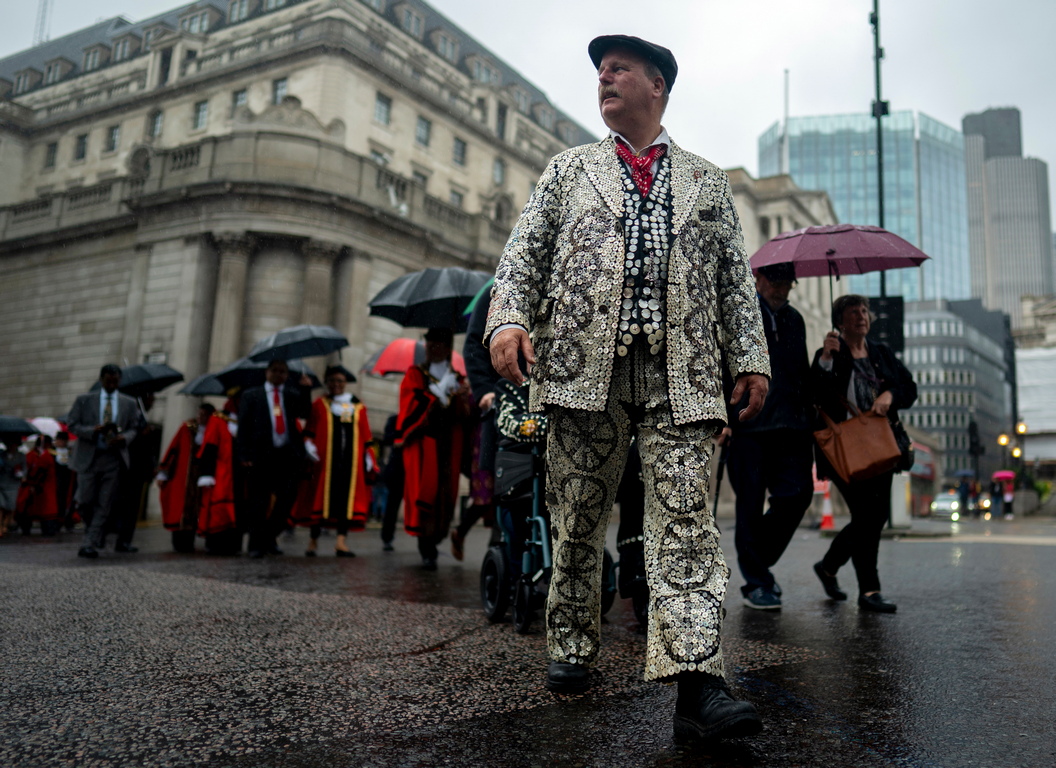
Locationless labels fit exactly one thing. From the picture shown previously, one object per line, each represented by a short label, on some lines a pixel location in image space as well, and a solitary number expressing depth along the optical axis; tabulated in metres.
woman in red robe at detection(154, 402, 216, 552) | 10.40
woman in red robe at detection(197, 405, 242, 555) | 9.73
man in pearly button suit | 2.72
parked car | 50.01
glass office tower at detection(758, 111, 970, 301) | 136.88
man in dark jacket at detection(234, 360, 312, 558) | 9.56
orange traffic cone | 17.94
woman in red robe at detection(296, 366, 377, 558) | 10.16
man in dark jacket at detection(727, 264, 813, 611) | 5.12
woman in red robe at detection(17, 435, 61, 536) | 15.09
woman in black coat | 5.32
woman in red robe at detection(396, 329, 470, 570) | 7.82
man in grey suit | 8.91
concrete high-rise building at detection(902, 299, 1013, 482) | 111.94
